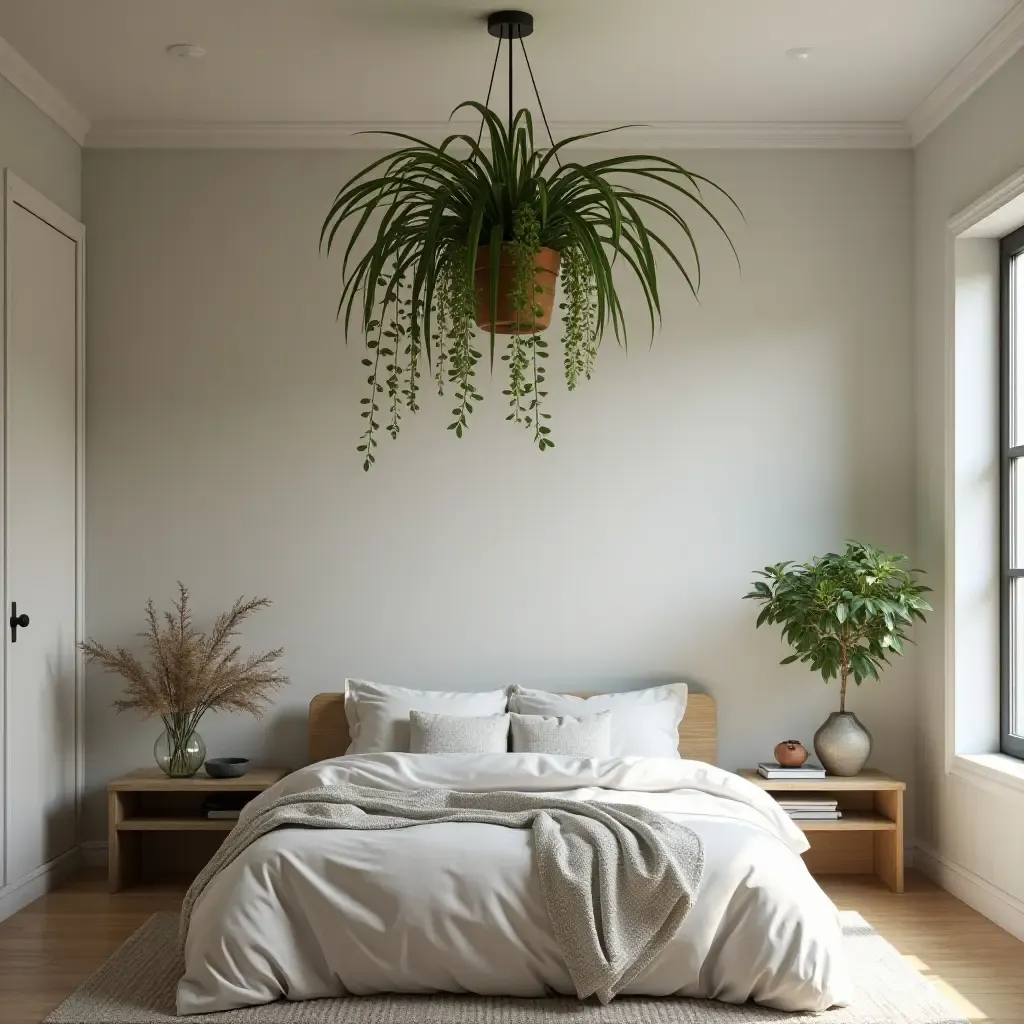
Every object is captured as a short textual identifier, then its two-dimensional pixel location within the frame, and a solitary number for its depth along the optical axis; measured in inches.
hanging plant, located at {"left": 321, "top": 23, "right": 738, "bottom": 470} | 129.8
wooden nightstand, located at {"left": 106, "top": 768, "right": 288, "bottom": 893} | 193.0
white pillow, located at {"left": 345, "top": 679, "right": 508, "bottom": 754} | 192.2
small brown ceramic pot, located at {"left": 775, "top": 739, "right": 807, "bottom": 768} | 198.7
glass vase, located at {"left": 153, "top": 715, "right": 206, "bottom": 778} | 198.8
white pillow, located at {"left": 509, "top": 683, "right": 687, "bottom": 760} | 191.6
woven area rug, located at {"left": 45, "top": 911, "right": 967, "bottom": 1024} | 133.3
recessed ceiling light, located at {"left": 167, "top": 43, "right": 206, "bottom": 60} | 176.4
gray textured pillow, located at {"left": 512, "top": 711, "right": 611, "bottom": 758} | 185.5
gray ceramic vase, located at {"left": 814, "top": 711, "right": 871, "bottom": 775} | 195.9
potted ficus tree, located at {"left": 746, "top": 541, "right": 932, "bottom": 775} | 190.5
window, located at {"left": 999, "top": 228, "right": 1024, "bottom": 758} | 187.3
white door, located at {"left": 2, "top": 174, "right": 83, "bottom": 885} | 184.2
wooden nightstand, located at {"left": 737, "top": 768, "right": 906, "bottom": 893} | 192.5
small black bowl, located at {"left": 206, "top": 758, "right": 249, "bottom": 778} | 196.4
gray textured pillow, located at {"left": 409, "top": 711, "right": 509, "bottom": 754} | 185.5
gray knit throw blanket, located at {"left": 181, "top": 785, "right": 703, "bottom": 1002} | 134.2
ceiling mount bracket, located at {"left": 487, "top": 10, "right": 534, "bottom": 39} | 165.2
